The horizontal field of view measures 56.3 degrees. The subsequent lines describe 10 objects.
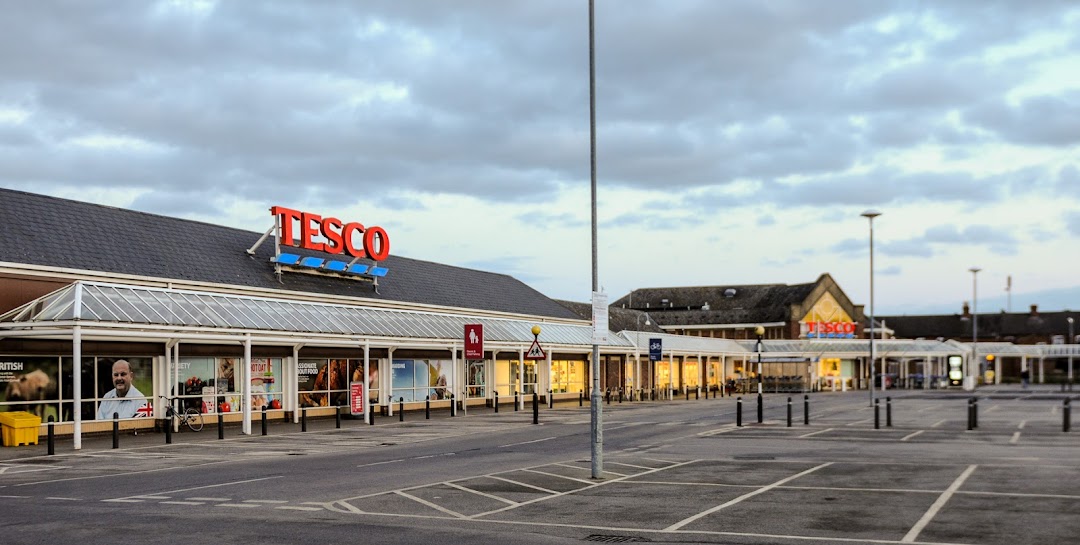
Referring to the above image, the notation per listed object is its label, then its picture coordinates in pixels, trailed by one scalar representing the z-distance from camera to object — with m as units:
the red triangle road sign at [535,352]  41.21
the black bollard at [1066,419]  31.42
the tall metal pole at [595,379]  19.56
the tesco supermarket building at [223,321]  31.48
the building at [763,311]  102.88
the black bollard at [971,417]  32.91
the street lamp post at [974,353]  92.39
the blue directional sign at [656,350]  56.56
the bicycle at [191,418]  35.72
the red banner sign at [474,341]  42.94
